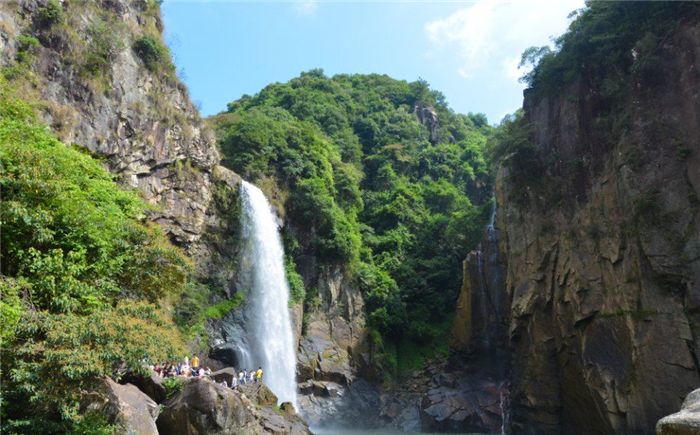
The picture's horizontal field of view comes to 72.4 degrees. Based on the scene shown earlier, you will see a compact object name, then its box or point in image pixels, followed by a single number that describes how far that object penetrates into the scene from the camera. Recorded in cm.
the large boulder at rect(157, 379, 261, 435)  1254
